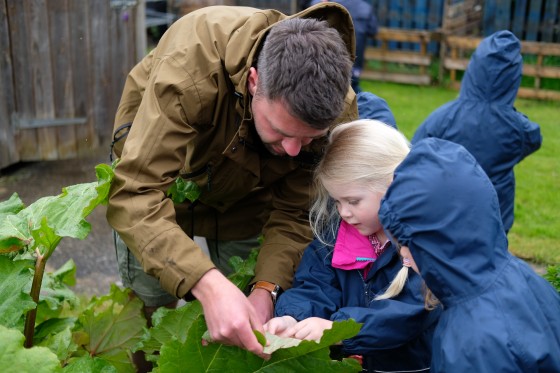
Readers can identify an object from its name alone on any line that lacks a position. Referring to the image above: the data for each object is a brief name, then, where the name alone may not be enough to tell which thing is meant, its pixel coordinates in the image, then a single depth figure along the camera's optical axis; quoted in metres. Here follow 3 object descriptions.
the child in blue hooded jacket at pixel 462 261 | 2.01
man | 2.42
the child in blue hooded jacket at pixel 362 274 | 2.45
